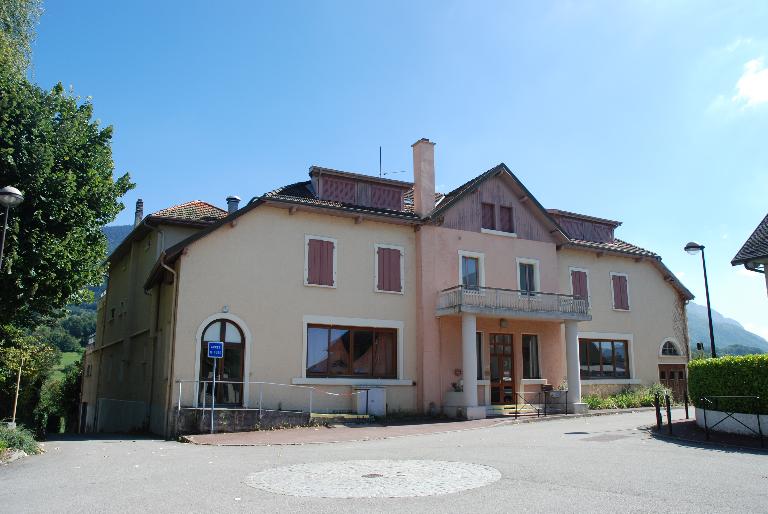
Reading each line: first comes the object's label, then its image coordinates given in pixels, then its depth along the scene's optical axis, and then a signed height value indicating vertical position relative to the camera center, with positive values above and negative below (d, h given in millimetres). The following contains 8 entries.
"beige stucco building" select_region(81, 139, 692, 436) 19375 +2264
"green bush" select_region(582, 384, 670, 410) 24266 -1045
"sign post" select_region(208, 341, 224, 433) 17000 +599
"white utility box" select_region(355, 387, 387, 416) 20578 -931
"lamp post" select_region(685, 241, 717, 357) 19448 +3730
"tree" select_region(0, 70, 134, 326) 15719 +4623
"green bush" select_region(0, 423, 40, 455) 12852 -1395
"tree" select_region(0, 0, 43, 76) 17812 +9957
